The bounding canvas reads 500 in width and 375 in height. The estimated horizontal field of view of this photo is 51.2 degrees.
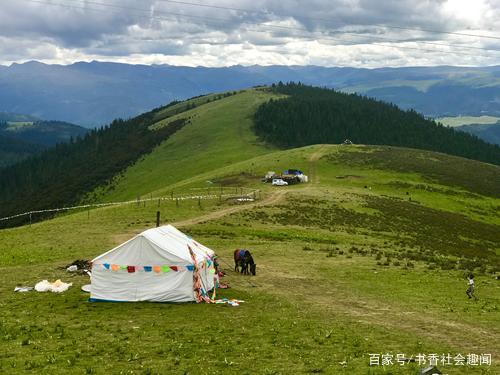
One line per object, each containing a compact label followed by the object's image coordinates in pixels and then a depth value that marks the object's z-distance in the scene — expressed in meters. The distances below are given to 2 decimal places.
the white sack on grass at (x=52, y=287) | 30.98
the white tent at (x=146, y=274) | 29.81
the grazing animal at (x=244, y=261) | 35.56
